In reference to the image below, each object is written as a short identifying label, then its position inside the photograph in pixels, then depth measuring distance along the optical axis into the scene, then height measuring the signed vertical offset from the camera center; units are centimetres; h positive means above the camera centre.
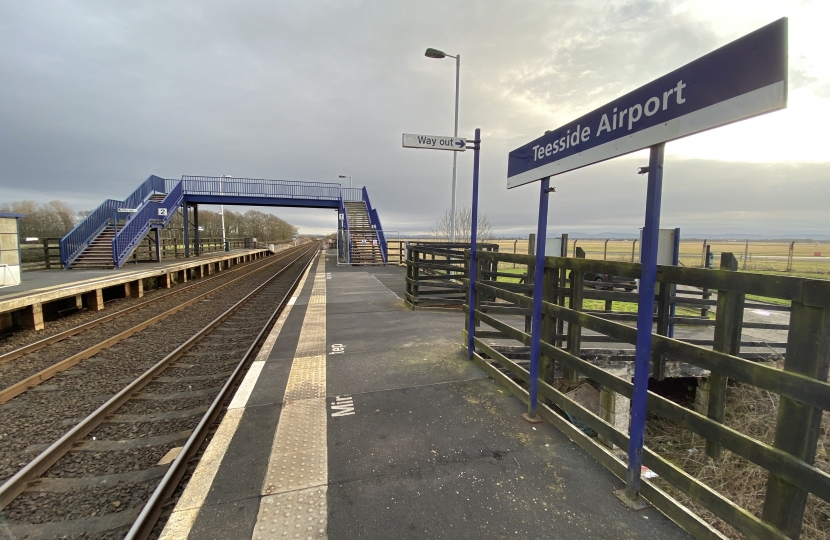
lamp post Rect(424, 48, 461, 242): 1168 +620
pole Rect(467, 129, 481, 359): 431 -41
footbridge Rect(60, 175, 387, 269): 1503 +111
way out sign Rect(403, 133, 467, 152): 436 +123
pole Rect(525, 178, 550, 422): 305 -46
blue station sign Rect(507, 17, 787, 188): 145 +74
